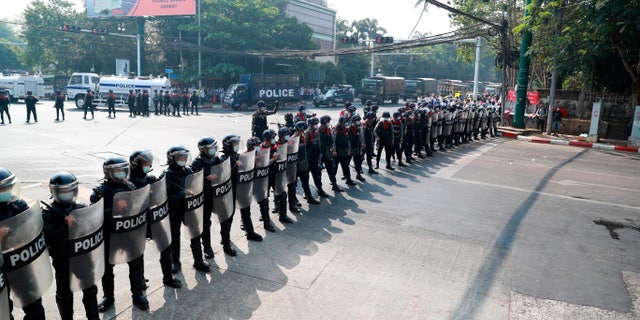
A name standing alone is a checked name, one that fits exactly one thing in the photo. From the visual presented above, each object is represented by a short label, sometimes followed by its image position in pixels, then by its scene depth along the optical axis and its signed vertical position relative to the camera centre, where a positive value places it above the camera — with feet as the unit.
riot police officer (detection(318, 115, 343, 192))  32.78 -3.73
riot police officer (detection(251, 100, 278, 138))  45.21 -3.28
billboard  129.38 +21.29
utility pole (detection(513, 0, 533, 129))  76.95 +2.99
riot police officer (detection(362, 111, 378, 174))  39.27 -3.93
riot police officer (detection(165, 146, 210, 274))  17.42 -3.61
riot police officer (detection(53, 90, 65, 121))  71.72 -3.15
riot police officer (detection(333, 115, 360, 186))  35.29 -3.82
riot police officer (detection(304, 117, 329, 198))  30.89 -3.80
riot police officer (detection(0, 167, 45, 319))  11.75 -3.17
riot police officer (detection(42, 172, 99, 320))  12.68 -3.82
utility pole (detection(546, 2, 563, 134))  66.92 +4.03
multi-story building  200.95 +32.20
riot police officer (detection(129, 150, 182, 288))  15.99 -2.89
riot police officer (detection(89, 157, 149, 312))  14.51 -4.08
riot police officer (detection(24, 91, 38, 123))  66.54 -3.38
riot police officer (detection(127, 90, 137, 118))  84.43 -3.43
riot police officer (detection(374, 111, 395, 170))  41.01 -3.60
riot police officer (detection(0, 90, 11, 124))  66.13 -3.59
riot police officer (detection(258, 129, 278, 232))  24.66 -3.81
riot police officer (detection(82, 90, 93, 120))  77.46 -3.22
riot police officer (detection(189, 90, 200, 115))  93.91 -3.04
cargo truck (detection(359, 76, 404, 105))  141.79 +0.74
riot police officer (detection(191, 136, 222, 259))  18.80 -3.09
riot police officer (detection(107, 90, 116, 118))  81.30 -3.23
